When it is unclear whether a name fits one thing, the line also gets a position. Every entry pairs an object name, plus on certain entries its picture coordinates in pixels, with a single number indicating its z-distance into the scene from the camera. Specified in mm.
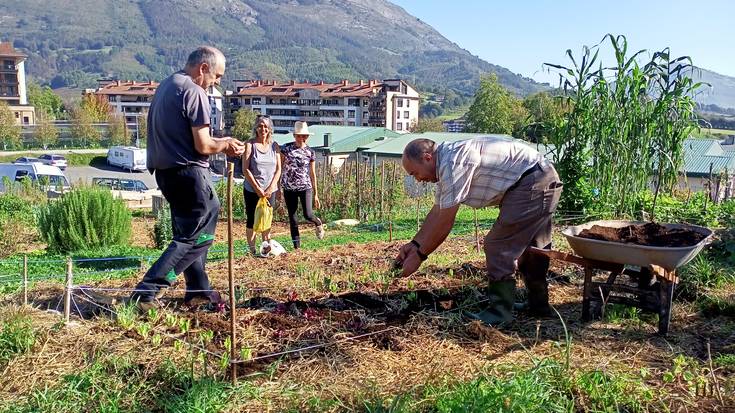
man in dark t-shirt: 3717
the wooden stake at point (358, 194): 12727
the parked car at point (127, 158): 44219
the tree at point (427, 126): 68169
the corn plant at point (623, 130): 7805
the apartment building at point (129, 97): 86938
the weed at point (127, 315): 3526
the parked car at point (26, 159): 42094
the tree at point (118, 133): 58781
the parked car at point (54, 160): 41688
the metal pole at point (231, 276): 2852
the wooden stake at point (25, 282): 3574
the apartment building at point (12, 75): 76250
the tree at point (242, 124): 62594
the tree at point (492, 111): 58562
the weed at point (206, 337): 3416
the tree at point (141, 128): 60603
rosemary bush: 8172
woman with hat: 6941
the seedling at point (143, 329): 3402
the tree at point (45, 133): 52719
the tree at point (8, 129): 49312
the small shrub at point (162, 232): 8992
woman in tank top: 6445
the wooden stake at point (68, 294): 3461
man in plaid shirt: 3506
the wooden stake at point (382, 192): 12219
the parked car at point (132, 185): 23812
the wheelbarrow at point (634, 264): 3525
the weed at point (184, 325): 3553
